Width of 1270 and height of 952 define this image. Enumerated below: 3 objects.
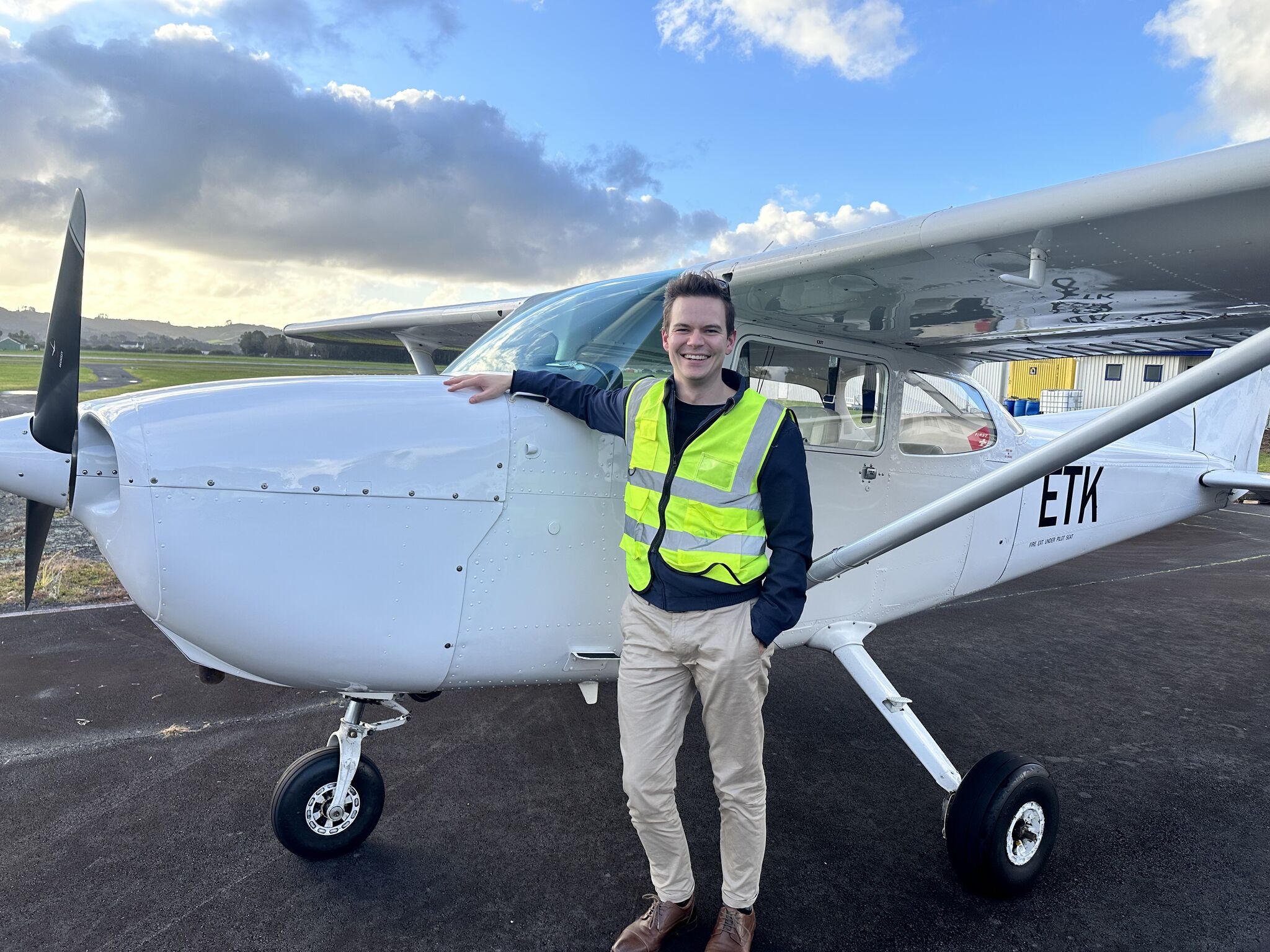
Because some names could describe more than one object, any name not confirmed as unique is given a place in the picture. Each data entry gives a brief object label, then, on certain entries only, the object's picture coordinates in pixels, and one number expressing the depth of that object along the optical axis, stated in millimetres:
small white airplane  2080
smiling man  2061
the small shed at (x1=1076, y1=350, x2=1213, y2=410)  29641
